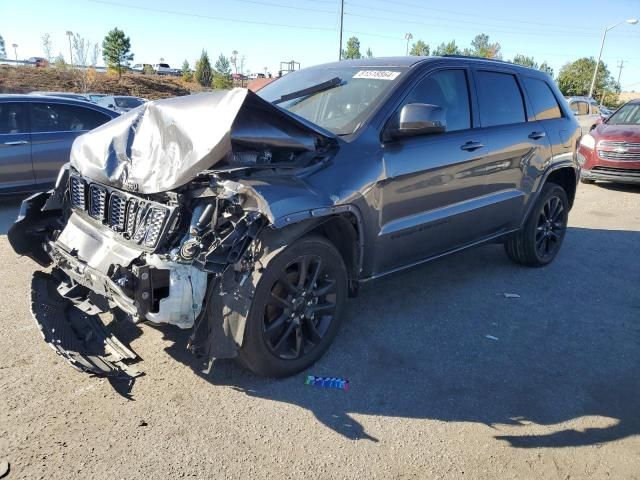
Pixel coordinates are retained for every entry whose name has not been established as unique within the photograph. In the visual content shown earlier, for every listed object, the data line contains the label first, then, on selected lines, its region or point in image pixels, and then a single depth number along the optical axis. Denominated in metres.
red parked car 10.18
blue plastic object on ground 3.25
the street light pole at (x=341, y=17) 35.63
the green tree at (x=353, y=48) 63.53
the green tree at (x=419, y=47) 71.81
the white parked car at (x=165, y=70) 70.62
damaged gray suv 2.89
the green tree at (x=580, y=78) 57.62
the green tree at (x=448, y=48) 70.96
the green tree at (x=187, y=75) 56.69
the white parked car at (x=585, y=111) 19.17
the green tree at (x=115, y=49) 50.62
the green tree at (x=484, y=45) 76.76
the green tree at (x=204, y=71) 54.53
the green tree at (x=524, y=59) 73.35
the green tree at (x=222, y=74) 49.84
